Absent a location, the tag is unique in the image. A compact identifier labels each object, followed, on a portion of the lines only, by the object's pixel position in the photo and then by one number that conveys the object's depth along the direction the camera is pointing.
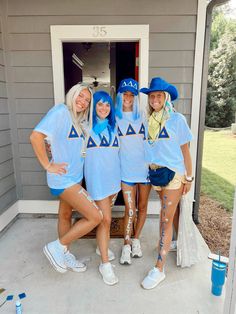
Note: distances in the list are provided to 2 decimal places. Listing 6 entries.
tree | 13.56
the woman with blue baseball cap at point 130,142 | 2.09
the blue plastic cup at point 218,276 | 1.88
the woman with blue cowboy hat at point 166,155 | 1.93
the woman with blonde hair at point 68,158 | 1.86
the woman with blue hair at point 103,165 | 1.98
